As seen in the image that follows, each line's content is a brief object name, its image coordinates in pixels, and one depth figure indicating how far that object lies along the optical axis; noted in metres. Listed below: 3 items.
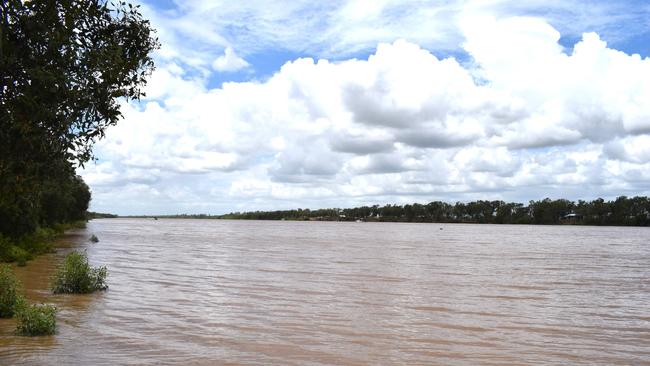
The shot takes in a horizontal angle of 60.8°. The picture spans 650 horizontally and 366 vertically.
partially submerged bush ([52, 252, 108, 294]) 25.91
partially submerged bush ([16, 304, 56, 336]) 16.48
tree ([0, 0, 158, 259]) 8.59
